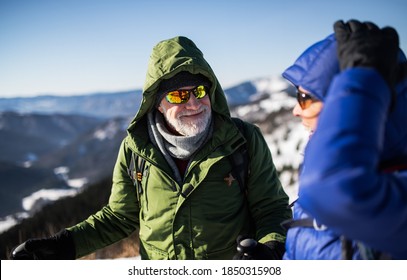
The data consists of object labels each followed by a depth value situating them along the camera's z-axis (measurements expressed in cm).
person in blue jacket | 78
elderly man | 186
